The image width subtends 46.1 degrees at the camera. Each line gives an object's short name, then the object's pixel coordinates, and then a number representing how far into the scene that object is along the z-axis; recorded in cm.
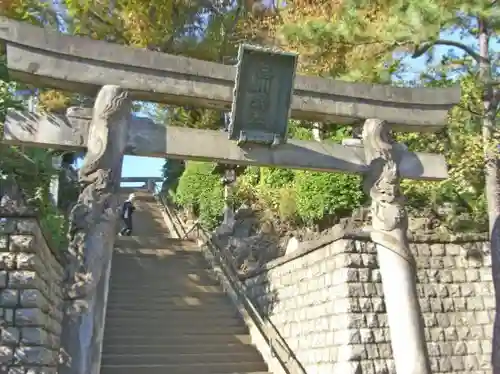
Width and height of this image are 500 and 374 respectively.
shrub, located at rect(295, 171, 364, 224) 1260
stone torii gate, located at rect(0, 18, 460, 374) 496
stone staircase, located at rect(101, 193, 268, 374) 920
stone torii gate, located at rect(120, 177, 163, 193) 2697
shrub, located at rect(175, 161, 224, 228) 1753
